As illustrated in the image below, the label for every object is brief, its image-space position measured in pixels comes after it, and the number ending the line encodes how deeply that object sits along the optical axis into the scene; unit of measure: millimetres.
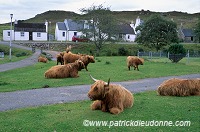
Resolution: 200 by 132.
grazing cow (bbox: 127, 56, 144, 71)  25531
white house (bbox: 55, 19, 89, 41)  90875
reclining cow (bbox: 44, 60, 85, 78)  20155
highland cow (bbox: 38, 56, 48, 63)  34606
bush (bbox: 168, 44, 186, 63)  37906
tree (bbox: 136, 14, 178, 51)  65875
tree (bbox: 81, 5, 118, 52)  66812
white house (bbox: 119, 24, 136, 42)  98762
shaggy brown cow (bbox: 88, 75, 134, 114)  9602
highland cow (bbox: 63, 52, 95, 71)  26606
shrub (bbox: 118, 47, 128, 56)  55816
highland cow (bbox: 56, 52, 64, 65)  28491
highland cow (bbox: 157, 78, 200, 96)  13219
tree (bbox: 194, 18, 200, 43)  67500
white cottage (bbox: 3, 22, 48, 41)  87188
